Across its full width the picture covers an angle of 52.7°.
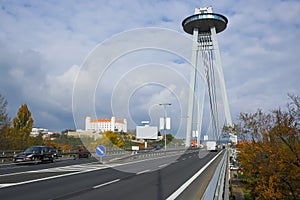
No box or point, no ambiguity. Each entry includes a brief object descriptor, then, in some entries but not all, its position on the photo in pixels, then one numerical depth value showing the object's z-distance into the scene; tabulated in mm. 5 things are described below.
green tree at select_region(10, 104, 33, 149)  40903
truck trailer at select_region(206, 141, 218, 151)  69150
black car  24872
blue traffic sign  22297
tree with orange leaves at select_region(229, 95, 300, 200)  12781
